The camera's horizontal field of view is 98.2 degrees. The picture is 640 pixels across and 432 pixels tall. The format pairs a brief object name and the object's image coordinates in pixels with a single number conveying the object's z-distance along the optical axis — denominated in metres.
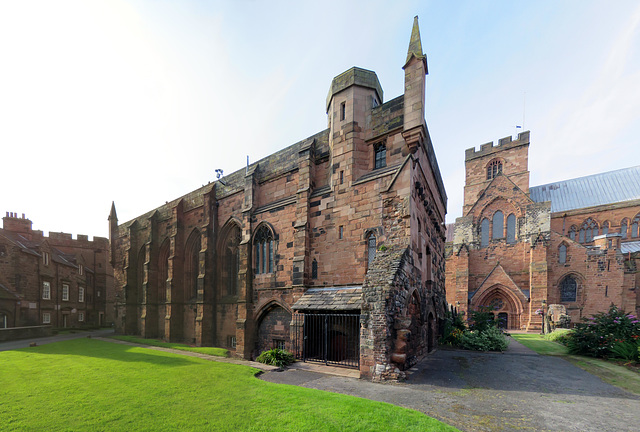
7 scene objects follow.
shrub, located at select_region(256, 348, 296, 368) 10.94
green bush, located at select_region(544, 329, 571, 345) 16.52
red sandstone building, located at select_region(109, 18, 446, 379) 10.15
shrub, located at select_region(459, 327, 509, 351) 14.34
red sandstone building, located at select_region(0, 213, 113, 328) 25.19
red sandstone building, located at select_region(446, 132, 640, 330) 26.12
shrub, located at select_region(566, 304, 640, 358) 11.89
